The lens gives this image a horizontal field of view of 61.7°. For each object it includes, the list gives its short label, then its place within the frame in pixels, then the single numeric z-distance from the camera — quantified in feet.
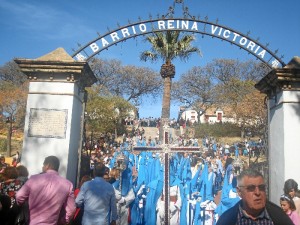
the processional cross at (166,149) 17.25
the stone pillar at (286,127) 17.36
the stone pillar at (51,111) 17.55
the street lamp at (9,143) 64.02
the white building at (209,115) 149.06
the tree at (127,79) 123.87
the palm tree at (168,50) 42.36
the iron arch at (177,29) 20.62
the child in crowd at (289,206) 11.04
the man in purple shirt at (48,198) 10.07
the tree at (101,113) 83.09
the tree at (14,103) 77.14
